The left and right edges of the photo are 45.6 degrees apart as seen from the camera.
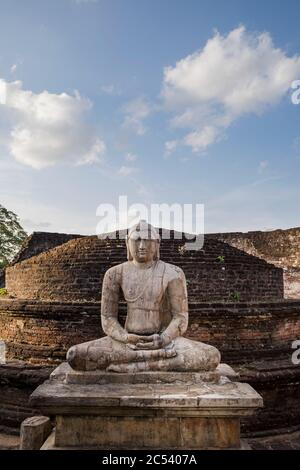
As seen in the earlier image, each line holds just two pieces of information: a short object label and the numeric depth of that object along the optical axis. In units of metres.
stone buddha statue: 2.73
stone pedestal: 2.45
